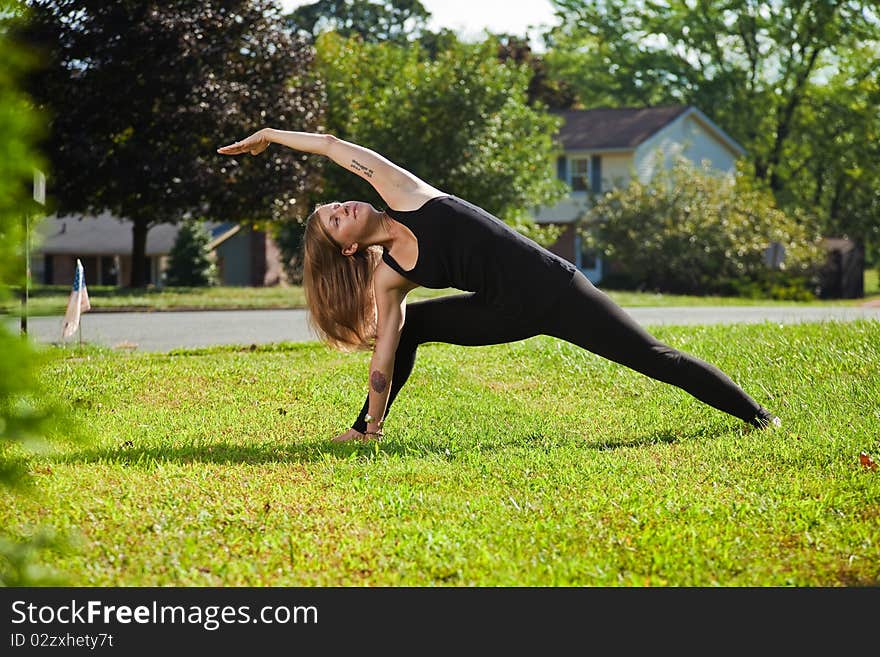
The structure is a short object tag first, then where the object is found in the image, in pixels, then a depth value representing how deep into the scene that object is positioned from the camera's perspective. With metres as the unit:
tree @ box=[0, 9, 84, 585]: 2.60
